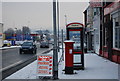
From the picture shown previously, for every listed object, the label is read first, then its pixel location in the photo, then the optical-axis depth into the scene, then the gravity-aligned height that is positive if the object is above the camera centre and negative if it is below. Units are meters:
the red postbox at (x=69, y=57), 10.60 -0.90
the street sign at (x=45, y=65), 9.51 -1.15
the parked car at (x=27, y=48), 28.98 -1.25
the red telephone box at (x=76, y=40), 12.15 -0.09
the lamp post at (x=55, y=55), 9.49 -0.75
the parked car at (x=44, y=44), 53.01 -1.35
